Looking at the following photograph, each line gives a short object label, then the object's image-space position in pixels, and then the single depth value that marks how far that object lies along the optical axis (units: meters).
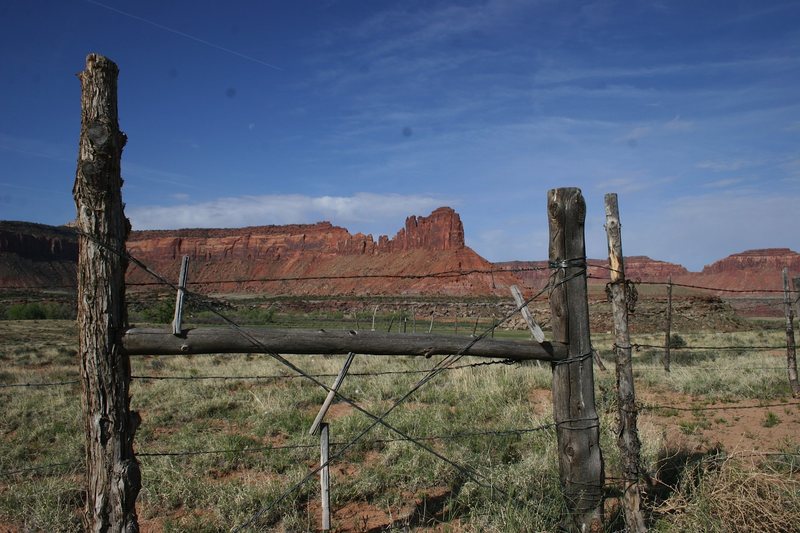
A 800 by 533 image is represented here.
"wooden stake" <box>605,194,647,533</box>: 4.09
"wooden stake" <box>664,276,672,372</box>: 12.67
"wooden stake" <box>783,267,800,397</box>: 9.90
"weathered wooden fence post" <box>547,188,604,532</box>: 3.92
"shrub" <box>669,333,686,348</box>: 21.38
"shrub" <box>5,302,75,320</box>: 38.91
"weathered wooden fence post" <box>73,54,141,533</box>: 3.22
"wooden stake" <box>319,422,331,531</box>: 4.52
